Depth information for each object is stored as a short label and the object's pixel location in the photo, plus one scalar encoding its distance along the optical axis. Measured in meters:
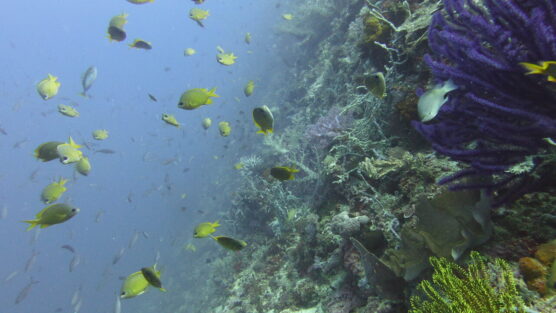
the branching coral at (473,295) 1.22
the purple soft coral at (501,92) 1.83
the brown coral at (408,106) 3.59
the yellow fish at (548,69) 1.34
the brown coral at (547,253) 1.53
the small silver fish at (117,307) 6.28
